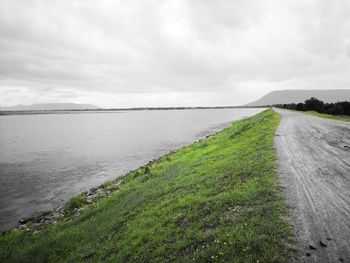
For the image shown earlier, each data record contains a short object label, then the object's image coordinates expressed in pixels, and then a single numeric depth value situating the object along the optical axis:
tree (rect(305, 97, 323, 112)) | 73.75
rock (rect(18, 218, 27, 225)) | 15.76
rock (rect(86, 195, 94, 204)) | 17.71
